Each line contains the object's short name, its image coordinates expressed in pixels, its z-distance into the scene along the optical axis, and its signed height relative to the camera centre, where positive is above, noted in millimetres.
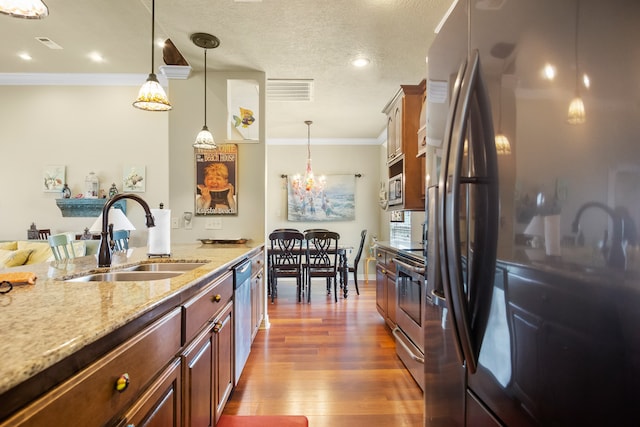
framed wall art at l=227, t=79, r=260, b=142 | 3734 +1441
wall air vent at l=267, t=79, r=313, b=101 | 3451 +1531
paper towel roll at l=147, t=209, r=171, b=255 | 1937 -133
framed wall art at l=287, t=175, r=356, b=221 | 6141 +380
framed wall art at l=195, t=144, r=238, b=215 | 3221 +426
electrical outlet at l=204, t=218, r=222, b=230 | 3244 -51
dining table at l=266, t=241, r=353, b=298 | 4422 -629
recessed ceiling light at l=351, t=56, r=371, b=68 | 2979 +1563
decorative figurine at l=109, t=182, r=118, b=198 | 4125 +378
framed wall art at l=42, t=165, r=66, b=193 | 4105 +534
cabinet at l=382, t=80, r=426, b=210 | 3078 +745
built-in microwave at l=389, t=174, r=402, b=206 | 3256 +319
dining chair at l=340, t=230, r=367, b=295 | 4504 -767
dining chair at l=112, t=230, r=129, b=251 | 3412 -235
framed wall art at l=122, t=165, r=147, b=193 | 4184 +536
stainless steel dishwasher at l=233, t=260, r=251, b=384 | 1949 -651
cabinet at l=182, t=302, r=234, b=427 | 1151 -690
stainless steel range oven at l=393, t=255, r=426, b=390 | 2035 -704
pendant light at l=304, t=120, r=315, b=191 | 5234 +739
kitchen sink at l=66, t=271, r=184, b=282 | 1373 -285
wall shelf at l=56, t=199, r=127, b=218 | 4055 +157
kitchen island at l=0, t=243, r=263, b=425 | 484 -231
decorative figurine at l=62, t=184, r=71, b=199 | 4082 +345
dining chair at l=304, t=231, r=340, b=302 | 4337 -602
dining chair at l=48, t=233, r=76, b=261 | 2371 -181
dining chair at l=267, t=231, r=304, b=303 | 4336 -629
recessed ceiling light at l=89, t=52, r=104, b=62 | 3307 +1778
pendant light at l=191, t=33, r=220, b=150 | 2588 +1536
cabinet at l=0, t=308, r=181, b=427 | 508 -359
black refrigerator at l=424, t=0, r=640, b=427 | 514 +13
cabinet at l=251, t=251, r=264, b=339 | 2588 -678
